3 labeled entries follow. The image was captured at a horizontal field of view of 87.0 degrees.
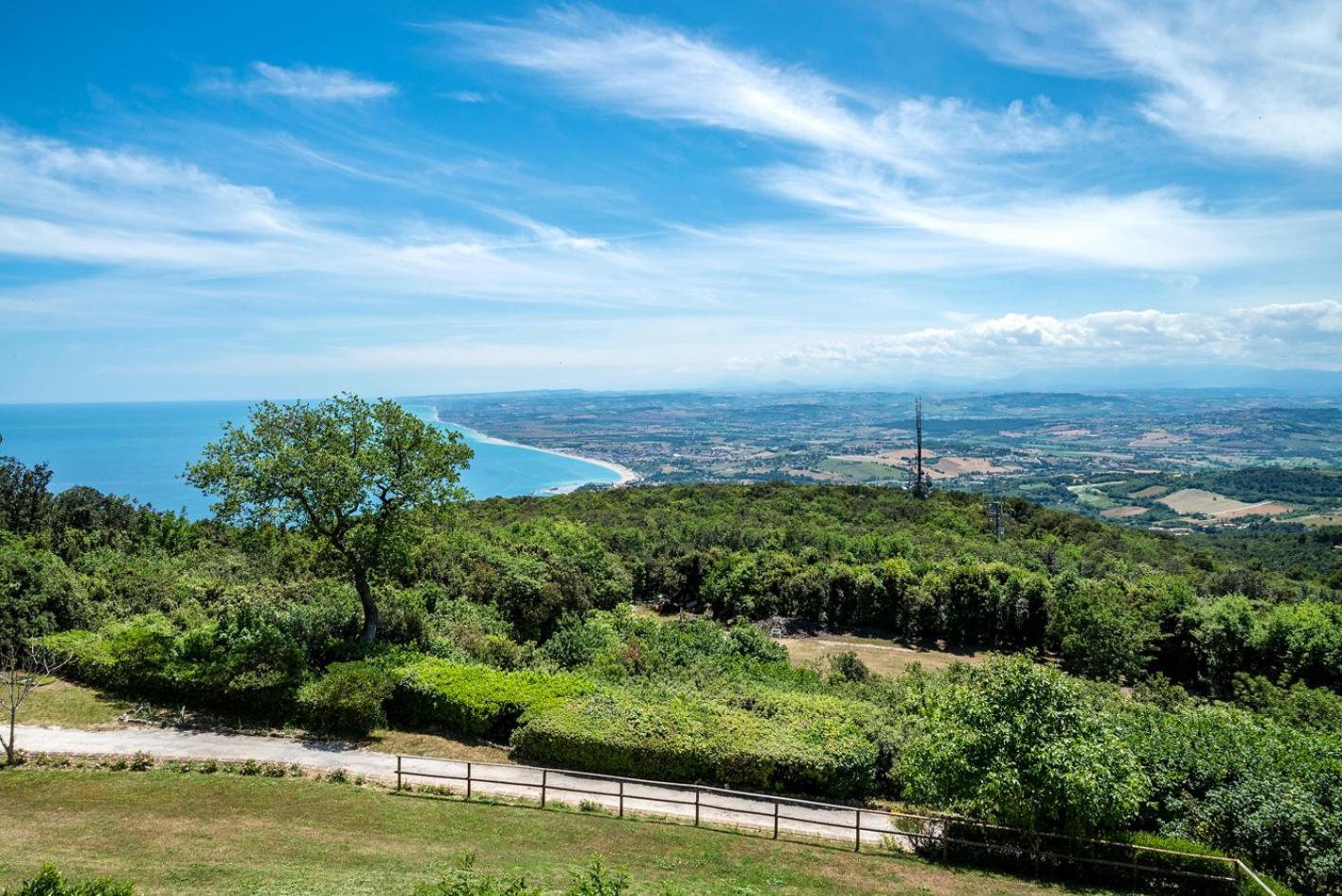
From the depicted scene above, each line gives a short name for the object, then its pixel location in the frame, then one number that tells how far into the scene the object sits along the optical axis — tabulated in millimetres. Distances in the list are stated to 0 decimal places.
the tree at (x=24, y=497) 35531
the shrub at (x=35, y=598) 20797
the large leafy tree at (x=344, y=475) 19203
